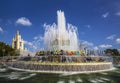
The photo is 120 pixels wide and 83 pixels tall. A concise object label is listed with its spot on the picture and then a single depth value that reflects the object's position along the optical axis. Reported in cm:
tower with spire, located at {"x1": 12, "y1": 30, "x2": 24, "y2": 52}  7870
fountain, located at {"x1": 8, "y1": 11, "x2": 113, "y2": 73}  1139
